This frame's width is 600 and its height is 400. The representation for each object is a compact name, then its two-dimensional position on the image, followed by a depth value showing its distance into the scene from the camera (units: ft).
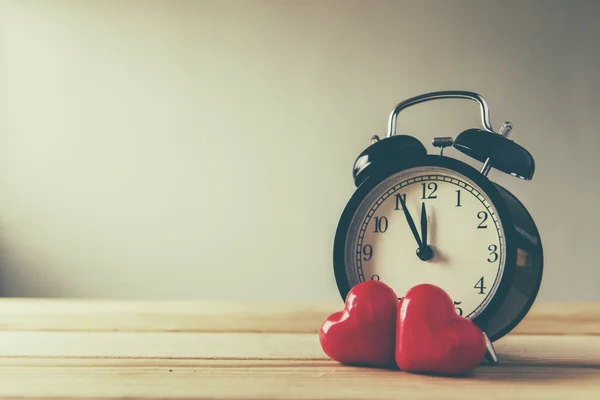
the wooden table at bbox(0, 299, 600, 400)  1.43
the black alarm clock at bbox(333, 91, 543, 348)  2.04
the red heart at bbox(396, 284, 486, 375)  1.61
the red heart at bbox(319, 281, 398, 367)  1.74
